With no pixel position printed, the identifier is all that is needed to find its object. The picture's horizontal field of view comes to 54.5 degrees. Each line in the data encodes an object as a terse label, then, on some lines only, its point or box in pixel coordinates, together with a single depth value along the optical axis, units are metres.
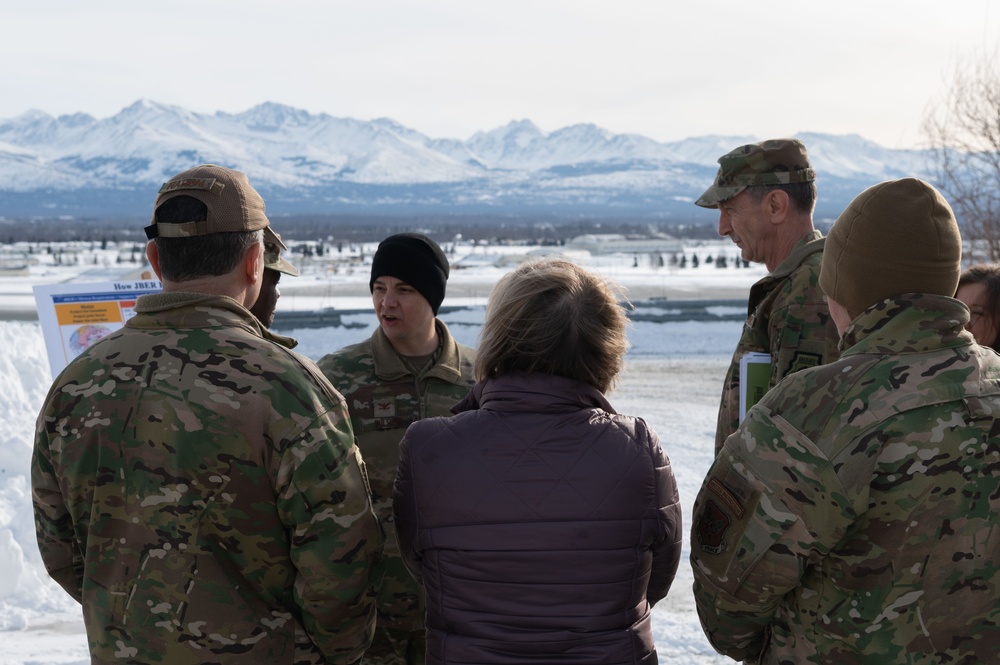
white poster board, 5.43
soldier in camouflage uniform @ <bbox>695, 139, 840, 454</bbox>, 3.28
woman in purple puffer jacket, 2.15
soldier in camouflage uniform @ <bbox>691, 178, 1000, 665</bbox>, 2.08
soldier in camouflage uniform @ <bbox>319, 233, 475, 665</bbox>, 3.28
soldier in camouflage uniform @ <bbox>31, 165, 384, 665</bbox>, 2.23
